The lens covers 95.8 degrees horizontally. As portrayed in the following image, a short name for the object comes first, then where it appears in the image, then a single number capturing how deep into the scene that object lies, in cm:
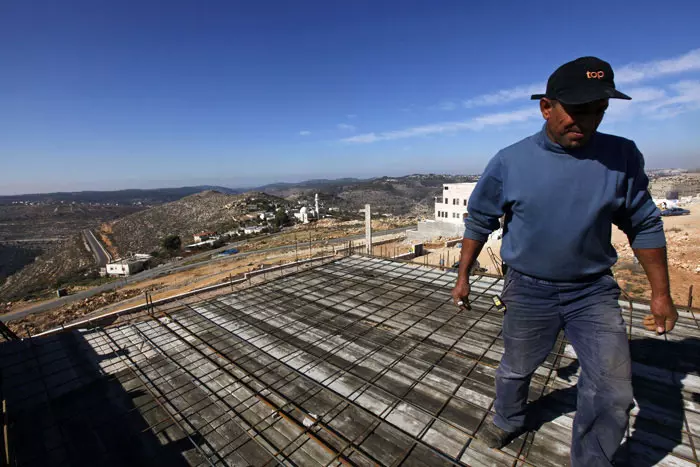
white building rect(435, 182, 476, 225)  3868
